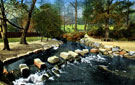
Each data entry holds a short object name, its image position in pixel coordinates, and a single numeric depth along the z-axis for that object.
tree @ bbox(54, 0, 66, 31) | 37.81
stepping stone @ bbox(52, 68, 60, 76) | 4.92
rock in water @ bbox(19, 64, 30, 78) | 4.71
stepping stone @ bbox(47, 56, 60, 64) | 6.24
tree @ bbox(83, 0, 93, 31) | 13.12
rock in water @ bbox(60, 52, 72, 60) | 6.84
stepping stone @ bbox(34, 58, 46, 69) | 5.41
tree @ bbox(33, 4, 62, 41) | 12.22
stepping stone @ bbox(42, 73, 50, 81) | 4.42
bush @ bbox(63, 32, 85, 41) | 17.08
